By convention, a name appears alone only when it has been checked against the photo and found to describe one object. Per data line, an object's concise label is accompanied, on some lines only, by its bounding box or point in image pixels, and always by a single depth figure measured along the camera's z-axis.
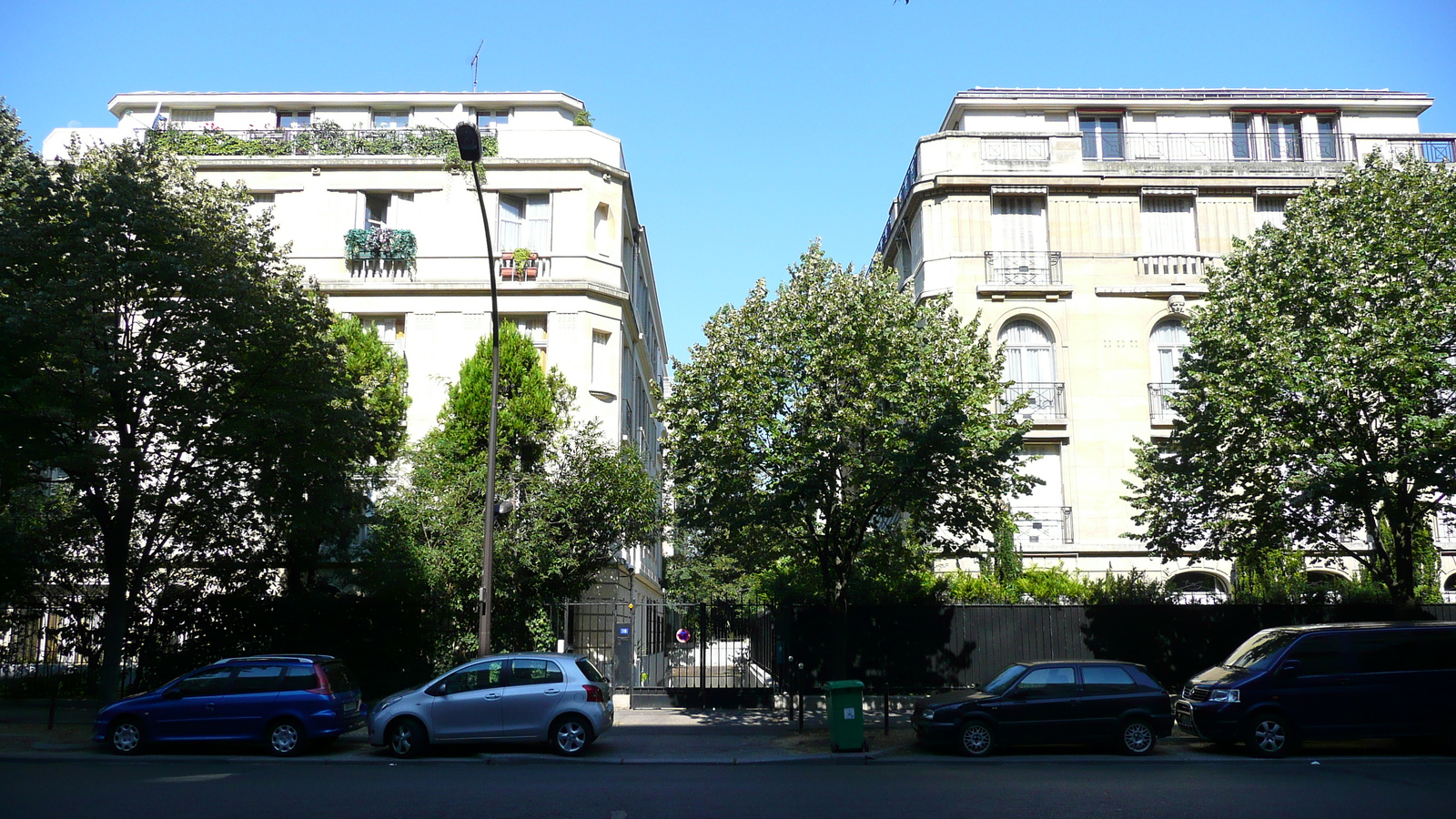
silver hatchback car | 14.53
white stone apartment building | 26.94
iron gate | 20.64
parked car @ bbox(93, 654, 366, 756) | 14.84
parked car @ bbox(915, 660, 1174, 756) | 14.62
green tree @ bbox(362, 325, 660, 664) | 21.28
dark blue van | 14.31
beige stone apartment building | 26.12
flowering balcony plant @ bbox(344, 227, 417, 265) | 27.41
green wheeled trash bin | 14.89
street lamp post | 16.73
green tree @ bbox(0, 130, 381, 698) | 16.31
